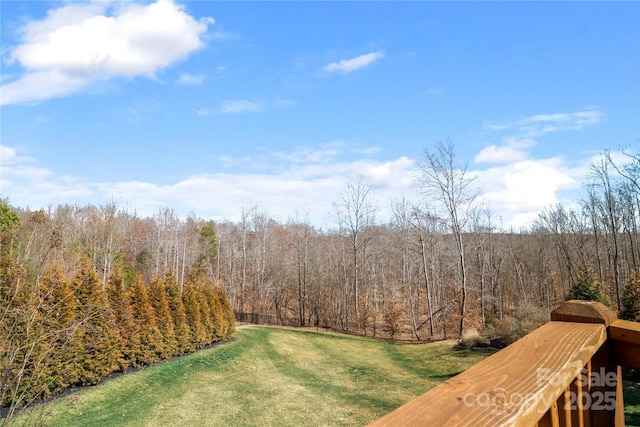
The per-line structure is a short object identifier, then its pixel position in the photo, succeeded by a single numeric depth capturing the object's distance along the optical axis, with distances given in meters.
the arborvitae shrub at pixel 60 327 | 8.19
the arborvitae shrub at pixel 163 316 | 12.41
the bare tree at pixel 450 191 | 18.83
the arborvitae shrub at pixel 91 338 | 9.14
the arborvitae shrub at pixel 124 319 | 10.67
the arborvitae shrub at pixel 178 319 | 13.20
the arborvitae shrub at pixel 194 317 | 14.07
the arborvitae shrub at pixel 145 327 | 11.38
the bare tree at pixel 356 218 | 26.67
